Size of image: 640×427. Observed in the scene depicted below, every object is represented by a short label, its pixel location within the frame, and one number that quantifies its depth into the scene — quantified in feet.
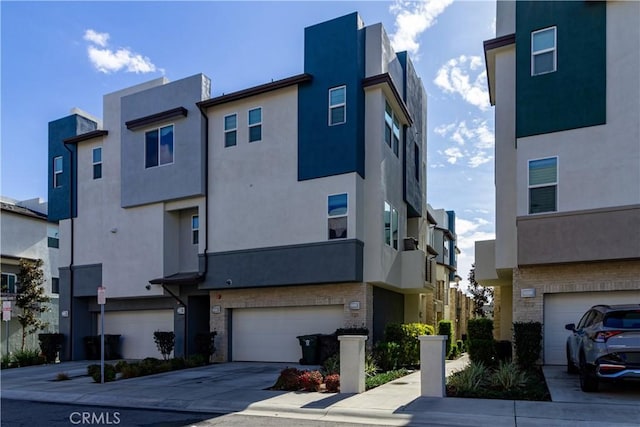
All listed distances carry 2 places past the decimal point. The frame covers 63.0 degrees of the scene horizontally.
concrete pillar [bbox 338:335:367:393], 37.35
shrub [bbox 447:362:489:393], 35.24
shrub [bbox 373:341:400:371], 51.39
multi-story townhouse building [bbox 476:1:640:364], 44.98
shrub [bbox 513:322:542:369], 45.62
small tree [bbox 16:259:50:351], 84.38
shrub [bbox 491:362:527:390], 35.47
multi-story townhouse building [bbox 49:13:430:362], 57.67
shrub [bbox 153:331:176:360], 65.72
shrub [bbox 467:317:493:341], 50.39
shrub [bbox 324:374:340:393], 38.36
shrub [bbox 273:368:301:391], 39.42
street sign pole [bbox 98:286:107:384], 45.50
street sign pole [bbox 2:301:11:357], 60.75
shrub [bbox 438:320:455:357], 72.38
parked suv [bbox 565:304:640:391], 30.37
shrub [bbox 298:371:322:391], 38.73
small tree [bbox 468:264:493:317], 128.77
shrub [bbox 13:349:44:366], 68.54
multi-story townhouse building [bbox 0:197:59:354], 86.99
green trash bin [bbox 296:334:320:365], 55.72
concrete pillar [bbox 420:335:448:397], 34.42
